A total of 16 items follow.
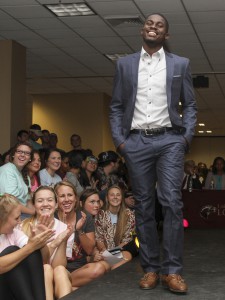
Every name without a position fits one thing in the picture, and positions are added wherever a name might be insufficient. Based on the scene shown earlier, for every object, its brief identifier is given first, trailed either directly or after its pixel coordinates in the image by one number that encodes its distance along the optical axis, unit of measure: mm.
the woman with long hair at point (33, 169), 5926
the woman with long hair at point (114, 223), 5568
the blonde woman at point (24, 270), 3350
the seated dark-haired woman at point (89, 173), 7688
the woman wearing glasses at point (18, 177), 5270
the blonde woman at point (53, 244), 3984
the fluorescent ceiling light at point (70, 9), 7145
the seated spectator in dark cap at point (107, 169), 8078
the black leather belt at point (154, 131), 3379
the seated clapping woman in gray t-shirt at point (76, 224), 4753
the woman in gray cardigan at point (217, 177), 10406
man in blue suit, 3316
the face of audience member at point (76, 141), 10711
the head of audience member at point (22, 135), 8537
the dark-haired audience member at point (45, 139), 10570
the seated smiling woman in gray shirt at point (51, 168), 6406
